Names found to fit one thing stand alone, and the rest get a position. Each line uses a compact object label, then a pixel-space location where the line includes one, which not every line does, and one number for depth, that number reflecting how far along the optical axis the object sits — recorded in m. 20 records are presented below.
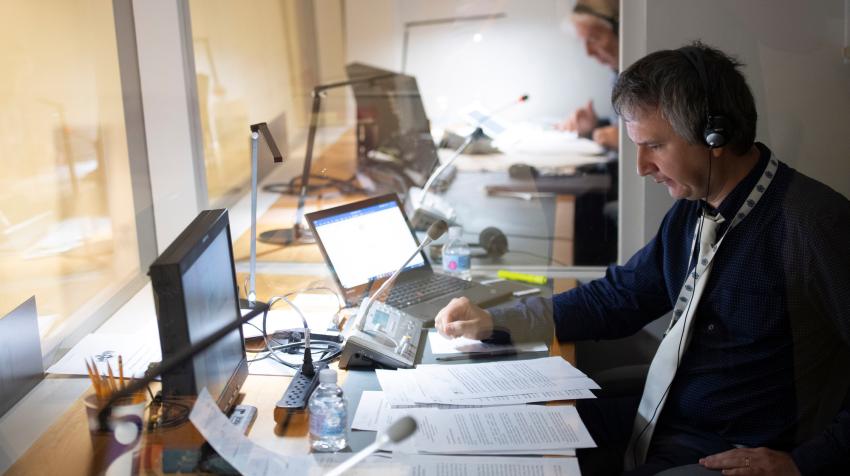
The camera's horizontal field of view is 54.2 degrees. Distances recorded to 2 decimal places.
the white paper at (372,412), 1.53
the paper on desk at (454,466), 1.36
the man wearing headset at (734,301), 1.63
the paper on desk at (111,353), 1.72
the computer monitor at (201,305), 1.21
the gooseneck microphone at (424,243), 1.91
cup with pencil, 1.21
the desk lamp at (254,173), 2.11
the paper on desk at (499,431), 1.44
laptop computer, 2.22
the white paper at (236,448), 1.25
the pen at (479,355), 1.88
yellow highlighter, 2.49
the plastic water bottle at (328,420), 1.44
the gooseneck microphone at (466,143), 2.68
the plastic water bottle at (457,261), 2.47
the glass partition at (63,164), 1.92
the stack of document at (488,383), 1.64
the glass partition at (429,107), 2.64
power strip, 1.58
